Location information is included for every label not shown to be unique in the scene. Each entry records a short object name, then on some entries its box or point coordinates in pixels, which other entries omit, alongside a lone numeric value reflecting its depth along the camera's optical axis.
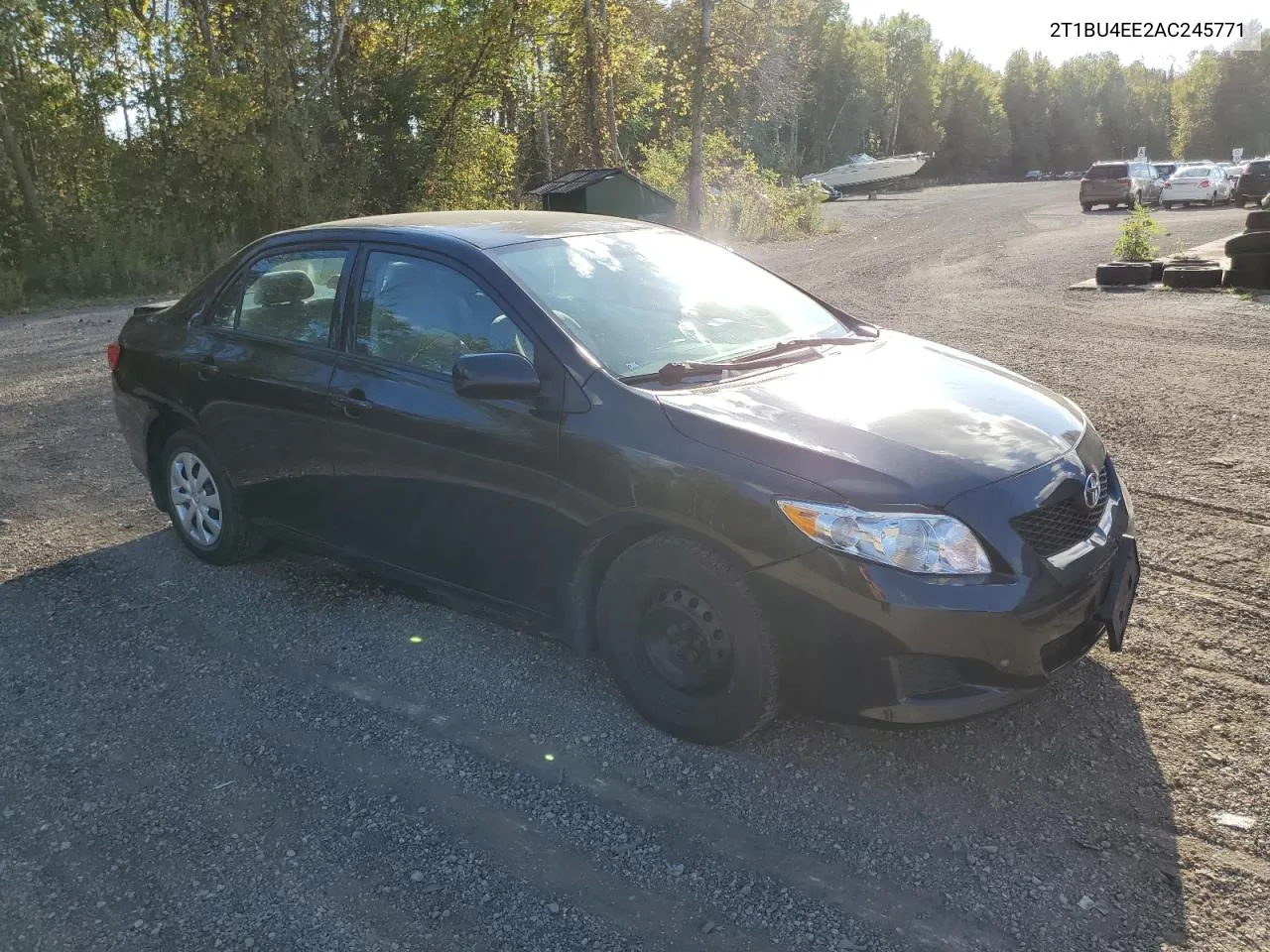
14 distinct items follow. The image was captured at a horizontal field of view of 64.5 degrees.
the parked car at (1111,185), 35.00
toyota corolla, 3.01
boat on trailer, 62.31
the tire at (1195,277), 13.68
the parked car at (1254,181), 33.91
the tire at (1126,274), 14.57
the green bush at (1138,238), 16.03
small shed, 20.05
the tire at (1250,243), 13.27
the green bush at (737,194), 28.92
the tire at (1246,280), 13.16
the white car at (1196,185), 36.59
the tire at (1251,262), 13.11
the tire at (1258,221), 15.20
